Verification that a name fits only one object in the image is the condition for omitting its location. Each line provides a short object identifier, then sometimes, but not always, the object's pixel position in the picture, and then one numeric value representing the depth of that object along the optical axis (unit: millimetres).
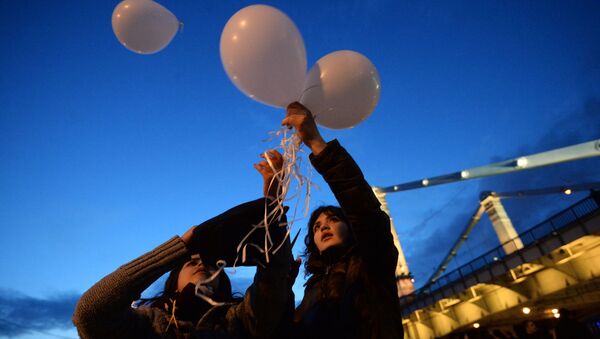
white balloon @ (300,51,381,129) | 2172
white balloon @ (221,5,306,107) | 2084
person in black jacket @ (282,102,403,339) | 1803
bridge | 12727
